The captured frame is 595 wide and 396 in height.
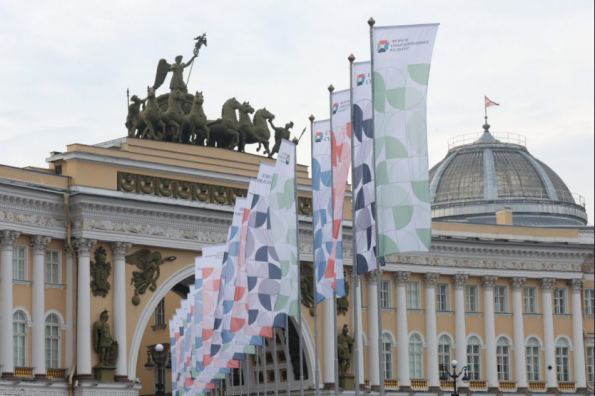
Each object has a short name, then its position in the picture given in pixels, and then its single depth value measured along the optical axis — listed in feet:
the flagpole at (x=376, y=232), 98.78
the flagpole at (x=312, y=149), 124.16
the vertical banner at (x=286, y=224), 126.52
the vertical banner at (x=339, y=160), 114.42
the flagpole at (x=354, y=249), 105.60
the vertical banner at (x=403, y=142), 96.53
